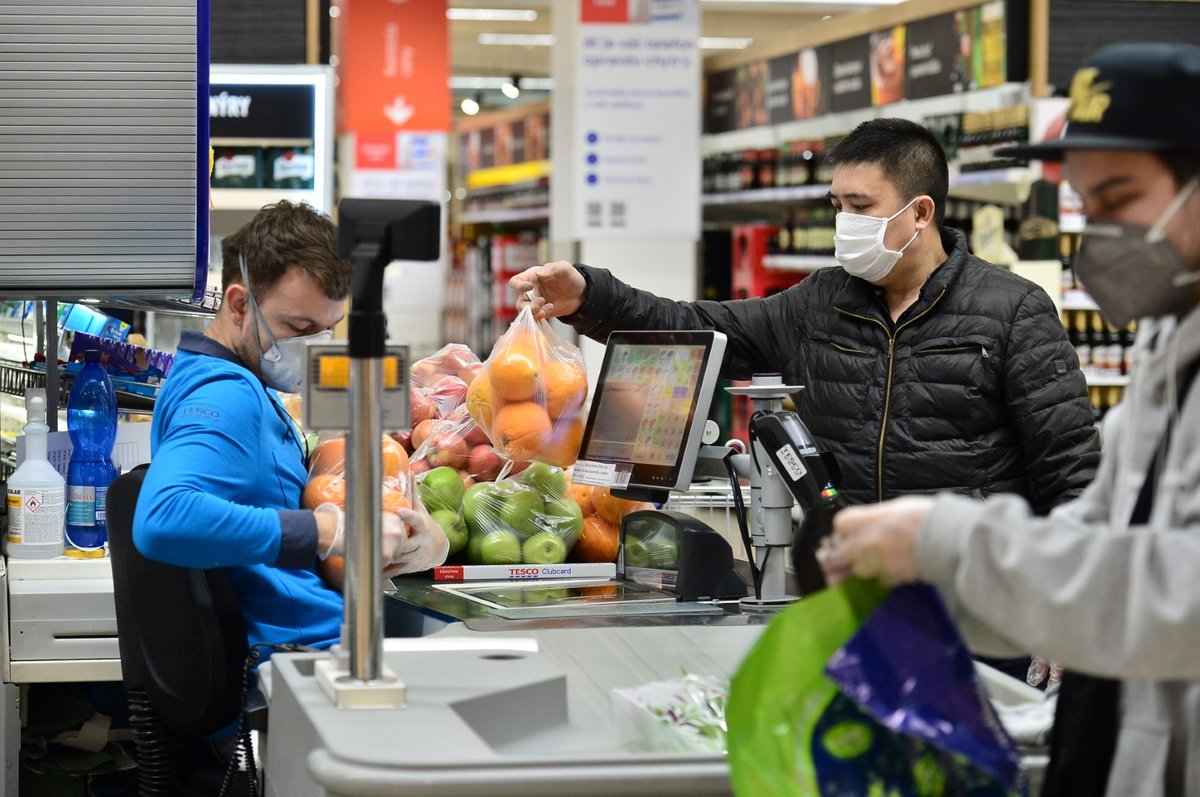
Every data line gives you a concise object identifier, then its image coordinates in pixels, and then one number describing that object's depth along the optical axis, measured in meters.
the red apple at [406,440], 3.26
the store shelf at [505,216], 12.56
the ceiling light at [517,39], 17.14
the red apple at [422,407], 3.32
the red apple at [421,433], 3.28
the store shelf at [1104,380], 6.86
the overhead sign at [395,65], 10.39
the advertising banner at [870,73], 7.54
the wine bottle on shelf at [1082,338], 6.94
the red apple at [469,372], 3.39
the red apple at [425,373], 3.42
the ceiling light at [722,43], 17.08
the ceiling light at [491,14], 15.02
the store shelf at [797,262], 7.93
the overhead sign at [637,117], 8.31
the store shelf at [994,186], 6.69
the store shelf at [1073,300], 6.73
